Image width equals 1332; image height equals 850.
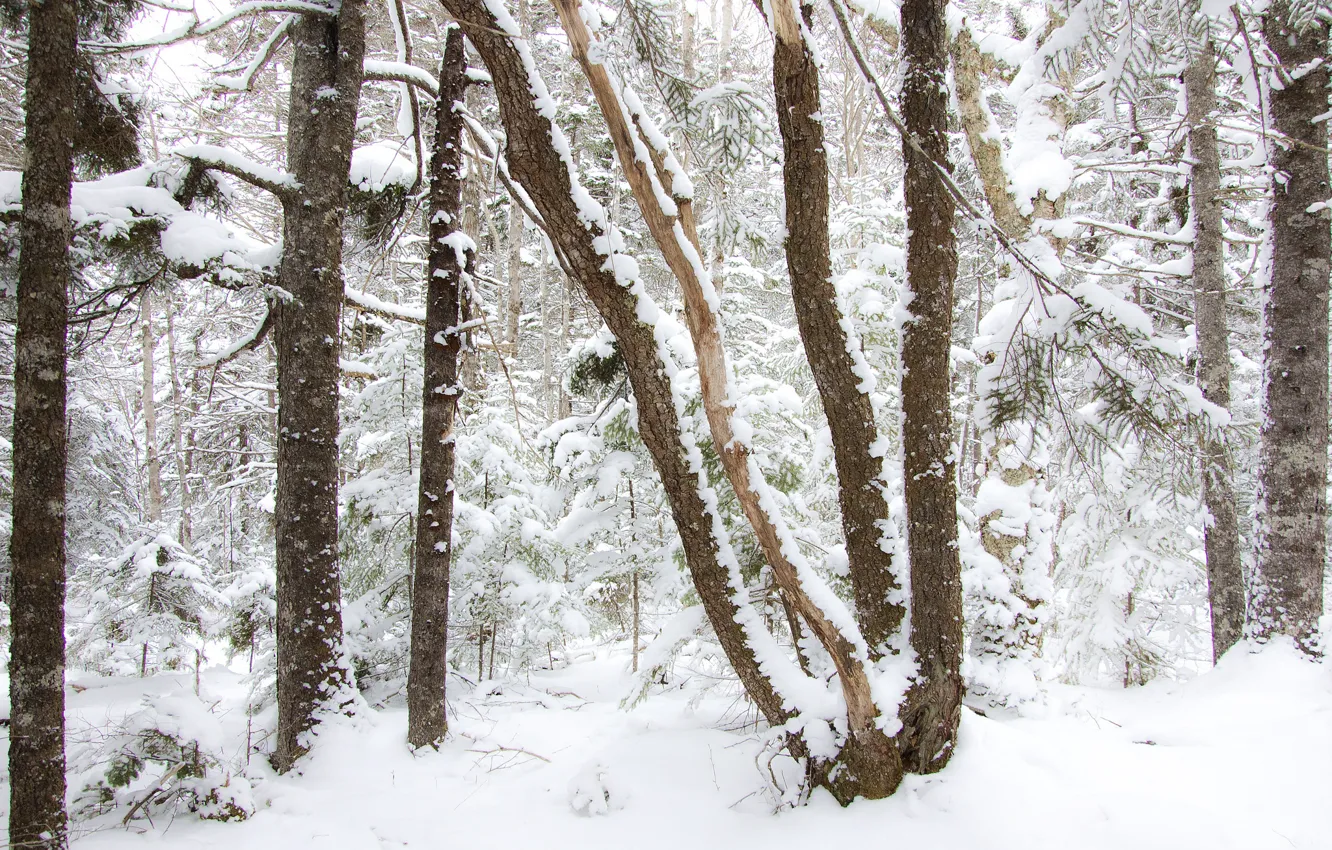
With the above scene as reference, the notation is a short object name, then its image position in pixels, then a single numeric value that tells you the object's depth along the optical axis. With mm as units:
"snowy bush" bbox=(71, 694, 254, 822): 3629
